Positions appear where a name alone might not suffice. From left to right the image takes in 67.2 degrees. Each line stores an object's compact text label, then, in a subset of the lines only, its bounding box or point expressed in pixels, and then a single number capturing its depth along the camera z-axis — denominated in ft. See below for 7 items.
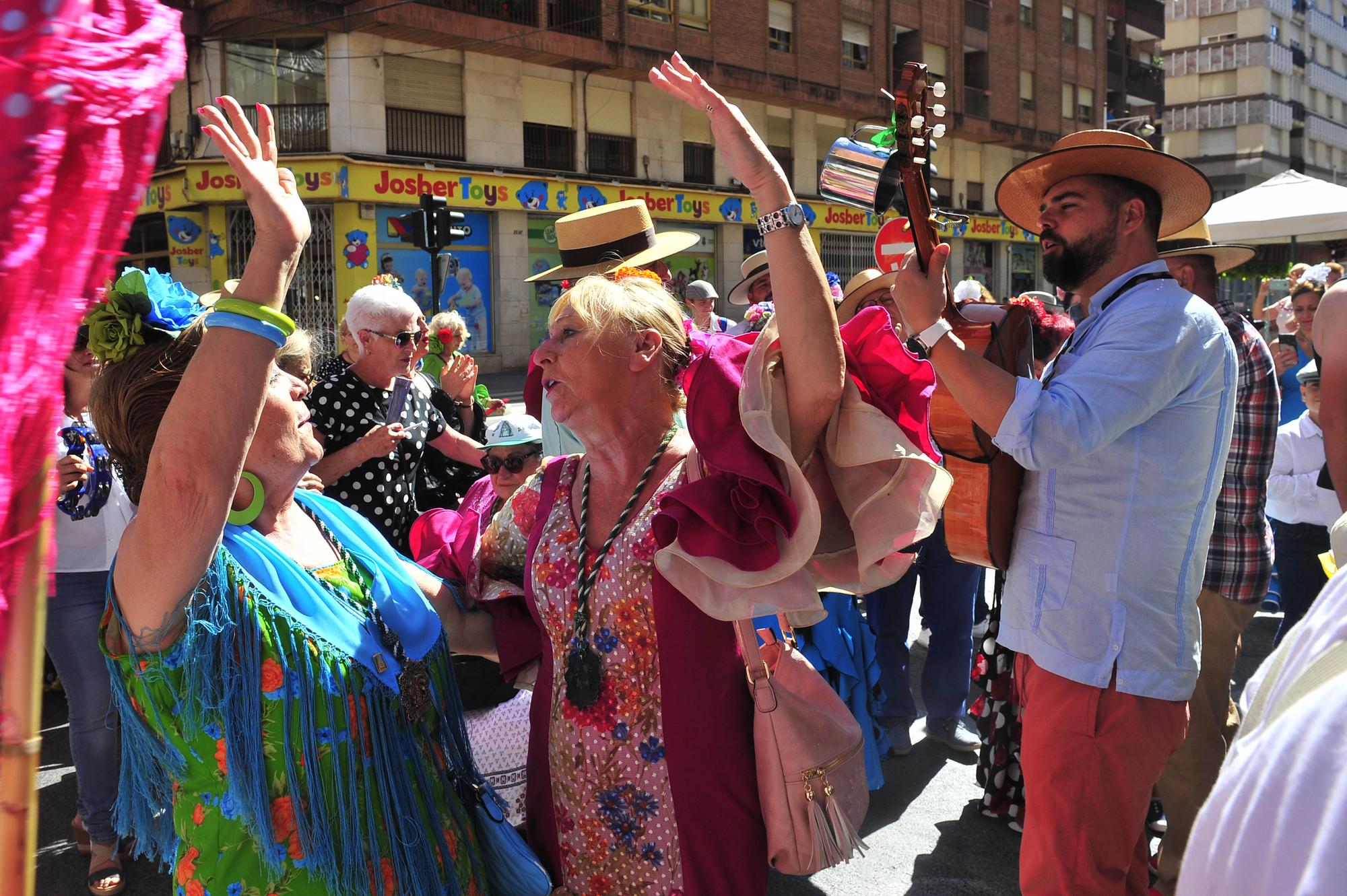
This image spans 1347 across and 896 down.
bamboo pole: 2.33
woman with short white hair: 13.69
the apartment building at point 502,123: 63.21
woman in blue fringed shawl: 5.23
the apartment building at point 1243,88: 142.31
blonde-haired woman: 6.02
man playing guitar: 7.64
